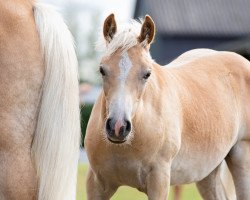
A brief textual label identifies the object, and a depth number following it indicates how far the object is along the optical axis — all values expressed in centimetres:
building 6108
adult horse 741
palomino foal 972
